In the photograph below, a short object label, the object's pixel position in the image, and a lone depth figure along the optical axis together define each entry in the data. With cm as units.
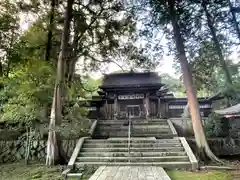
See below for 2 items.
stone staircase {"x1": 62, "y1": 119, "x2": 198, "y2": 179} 627
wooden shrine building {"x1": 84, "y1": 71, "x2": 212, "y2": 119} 1431
